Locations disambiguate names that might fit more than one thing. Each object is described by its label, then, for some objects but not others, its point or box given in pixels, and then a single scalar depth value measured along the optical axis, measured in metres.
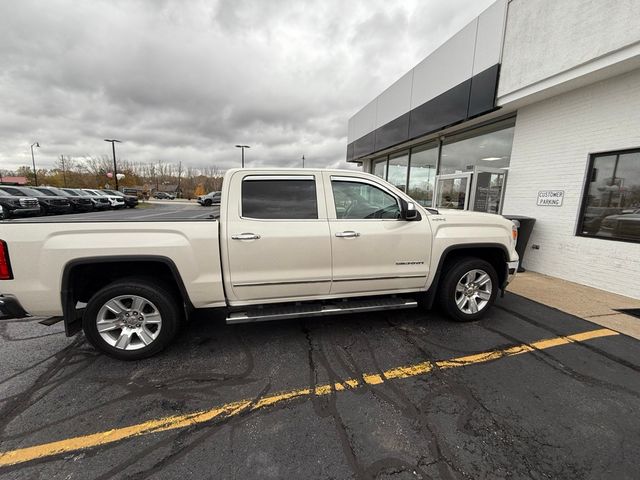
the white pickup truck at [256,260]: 2.62
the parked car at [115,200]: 27.06
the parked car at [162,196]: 69.31
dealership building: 4.96
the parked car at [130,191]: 43.11
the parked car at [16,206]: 14.17
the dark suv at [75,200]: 20.81
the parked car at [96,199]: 24.00
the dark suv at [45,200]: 16.62
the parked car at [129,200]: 30.53
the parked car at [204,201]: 28.62
